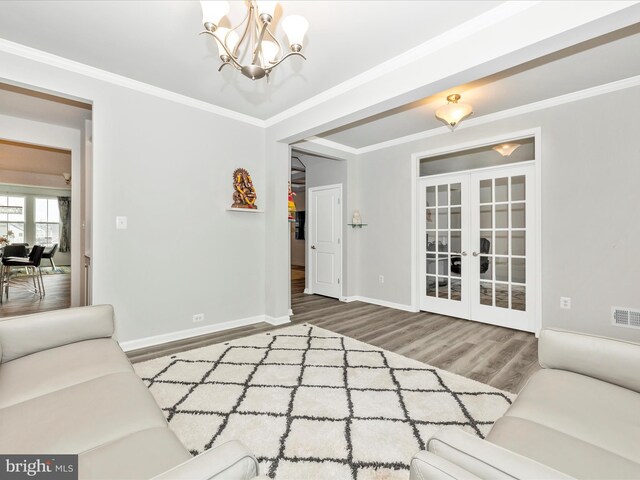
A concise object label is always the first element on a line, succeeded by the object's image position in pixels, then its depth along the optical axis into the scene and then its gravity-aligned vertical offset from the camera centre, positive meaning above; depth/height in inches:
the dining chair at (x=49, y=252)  274.9 -11.4
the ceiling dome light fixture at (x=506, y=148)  158.6 +48.0
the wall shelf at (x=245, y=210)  142.0 +14.2
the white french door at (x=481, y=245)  144.9 -1.9
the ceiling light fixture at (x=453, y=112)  122.9 +51.4
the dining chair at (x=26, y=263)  205.3 -15.9
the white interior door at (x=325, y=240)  213.3 +0.5
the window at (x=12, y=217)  354.0 +25.3
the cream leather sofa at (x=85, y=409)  35.4 -26.3
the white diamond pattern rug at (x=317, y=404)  63.3 -42.6
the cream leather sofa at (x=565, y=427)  29.1 -25.8
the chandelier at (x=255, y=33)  59.8 +43.8
